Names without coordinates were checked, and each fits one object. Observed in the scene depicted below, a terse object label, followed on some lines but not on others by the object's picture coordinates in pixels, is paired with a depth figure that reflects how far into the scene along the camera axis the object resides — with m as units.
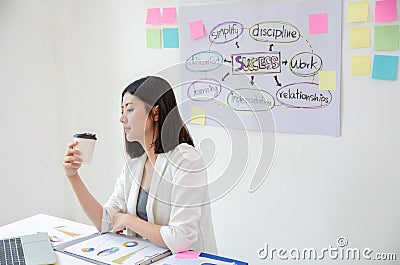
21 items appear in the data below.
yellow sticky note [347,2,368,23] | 2.24
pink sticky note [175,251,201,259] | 1.68
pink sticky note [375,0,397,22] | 2.17
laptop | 1.70
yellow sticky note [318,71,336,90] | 2.37
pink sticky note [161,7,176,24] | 2.77
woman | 1.78
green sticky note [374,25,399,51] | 2.19
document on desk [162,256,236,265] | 1.62
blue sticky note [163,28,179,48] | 2.79
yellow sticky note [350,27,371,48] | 2.26
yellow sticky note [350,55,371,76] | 2.28
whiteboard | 2.39
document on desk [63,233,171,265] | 1.67
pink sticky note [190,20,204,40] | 2.70
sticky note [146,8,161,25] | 2.82
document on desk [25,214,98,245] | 1.89
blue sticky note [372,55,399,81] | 2.21
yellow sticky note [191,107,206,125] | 2.77
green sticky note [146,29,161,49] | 2.84
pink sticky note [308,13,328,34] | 2.35
